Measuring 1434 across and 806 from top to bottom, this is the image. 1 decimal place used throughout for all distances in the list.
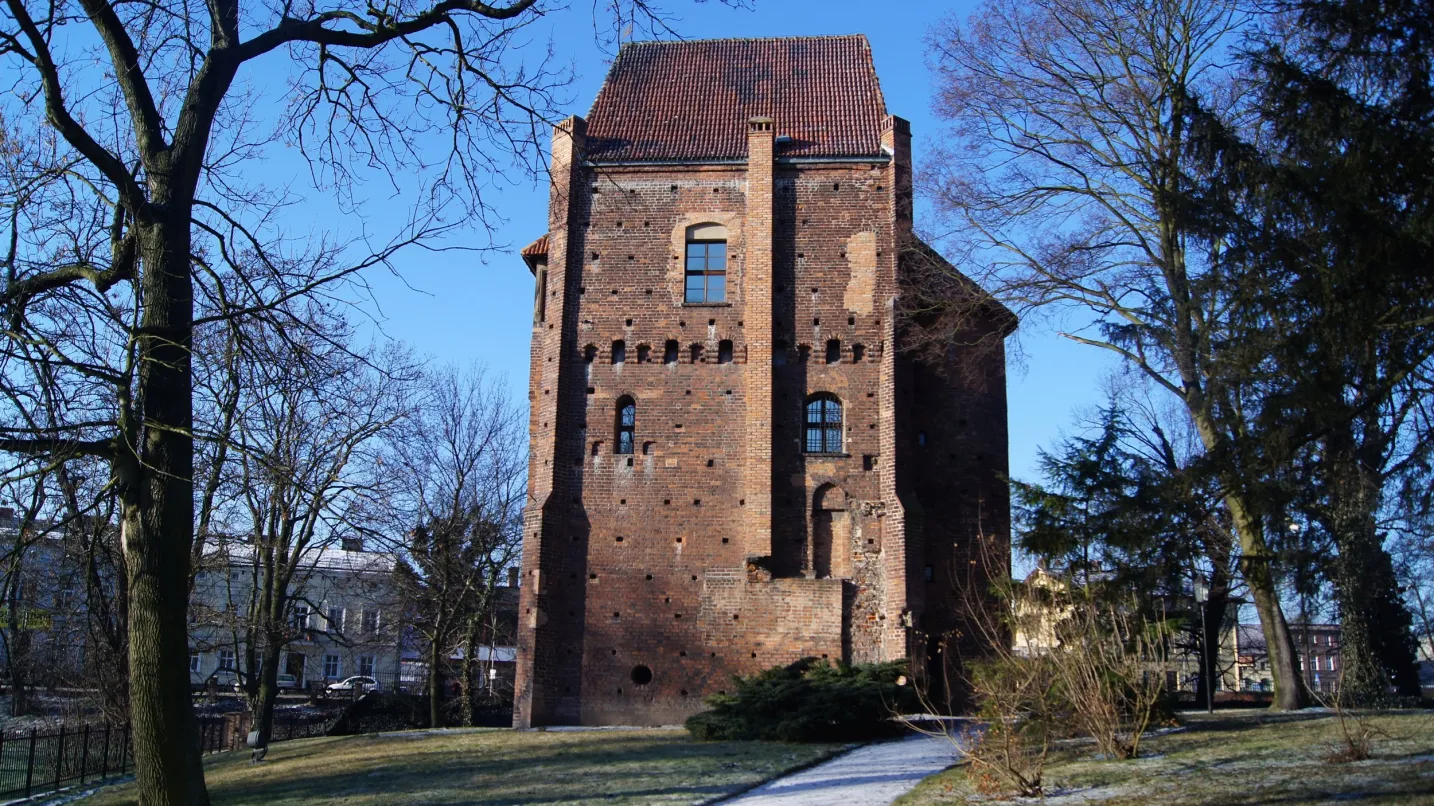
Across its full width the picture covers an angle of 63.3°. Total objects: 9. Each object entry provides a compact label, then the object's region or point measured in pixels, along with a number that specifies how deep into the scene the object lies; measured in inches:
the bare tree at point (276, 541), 721.0
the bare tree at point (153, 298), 356.5
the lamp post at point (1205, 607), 816.2
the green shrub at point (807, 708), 704.4
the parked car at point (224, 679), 2022.6
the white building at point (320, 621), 970.1
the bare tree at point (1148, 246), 745.6
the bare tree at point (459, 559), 1252.5
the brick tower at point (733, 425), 924.6
